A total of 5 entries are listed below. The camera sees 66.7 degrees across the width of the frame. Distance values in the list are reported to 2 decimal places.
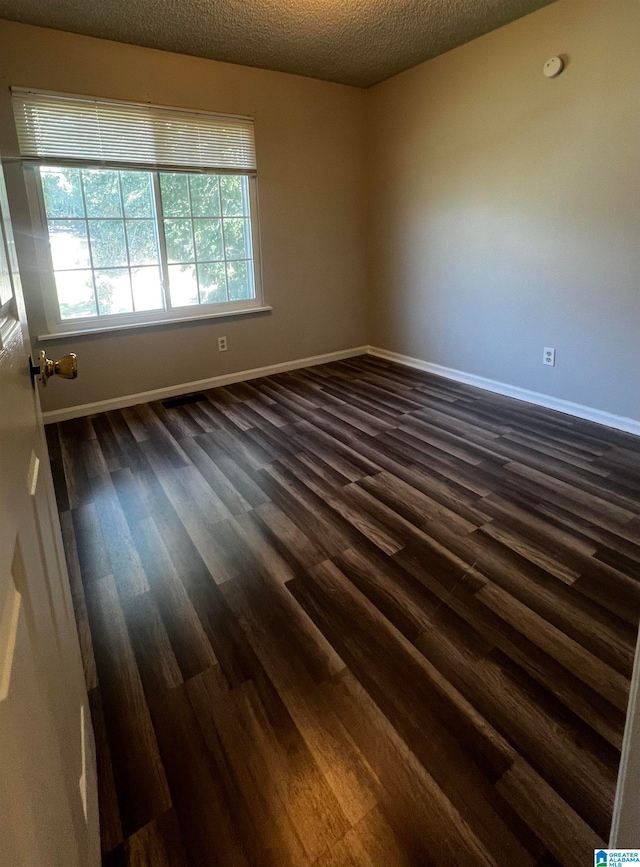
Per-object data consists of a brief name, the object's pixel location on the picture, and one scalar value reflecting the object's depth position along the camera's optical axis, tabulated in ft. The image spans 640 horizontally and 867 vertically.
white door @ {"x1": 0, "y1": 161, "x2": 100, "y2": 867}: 1.55
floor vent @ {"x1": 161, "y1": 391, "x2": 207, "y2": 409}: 12.98
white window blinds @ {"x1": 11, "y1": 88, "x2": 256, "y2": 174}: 10.36
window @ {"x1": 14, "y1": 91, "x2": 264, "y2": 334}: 10.80
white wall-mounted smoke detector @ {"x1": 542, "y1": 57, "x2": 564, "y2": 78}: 10.05
